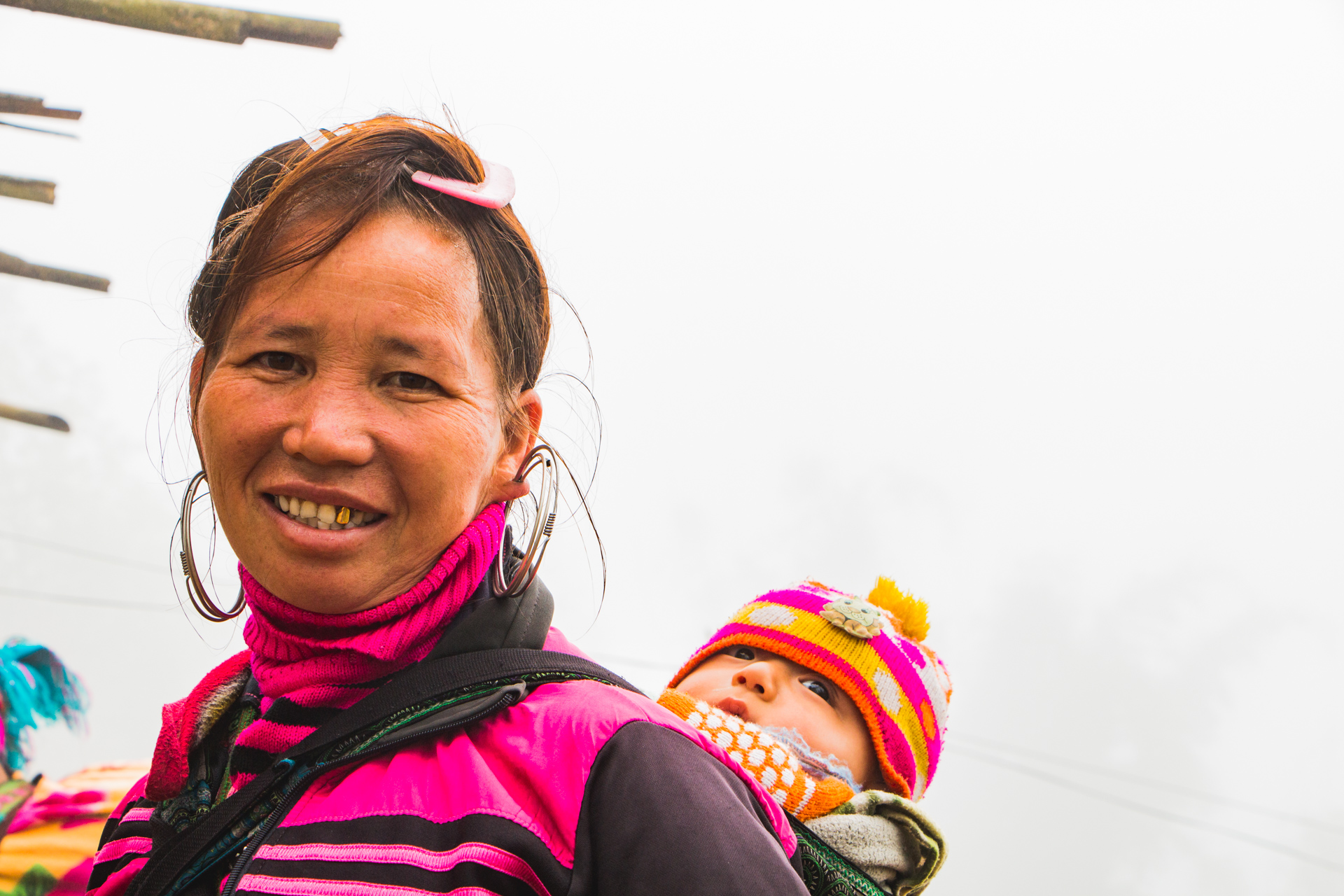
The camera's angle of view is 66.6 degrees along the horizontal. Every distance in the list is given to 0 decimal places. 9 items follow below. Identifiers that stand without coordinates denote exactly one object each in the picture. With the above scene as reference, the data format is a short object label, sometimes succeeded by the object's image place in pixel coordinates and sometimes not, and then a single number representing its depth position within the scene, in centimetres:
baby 144
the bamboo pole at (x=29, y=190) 269
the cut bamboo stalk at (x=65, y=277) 282
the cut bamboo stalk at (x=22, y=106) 264
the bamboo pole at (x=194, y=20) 213
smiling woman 77
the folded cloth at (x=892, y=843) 130
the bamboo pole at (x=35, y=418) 289
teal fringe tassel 185
